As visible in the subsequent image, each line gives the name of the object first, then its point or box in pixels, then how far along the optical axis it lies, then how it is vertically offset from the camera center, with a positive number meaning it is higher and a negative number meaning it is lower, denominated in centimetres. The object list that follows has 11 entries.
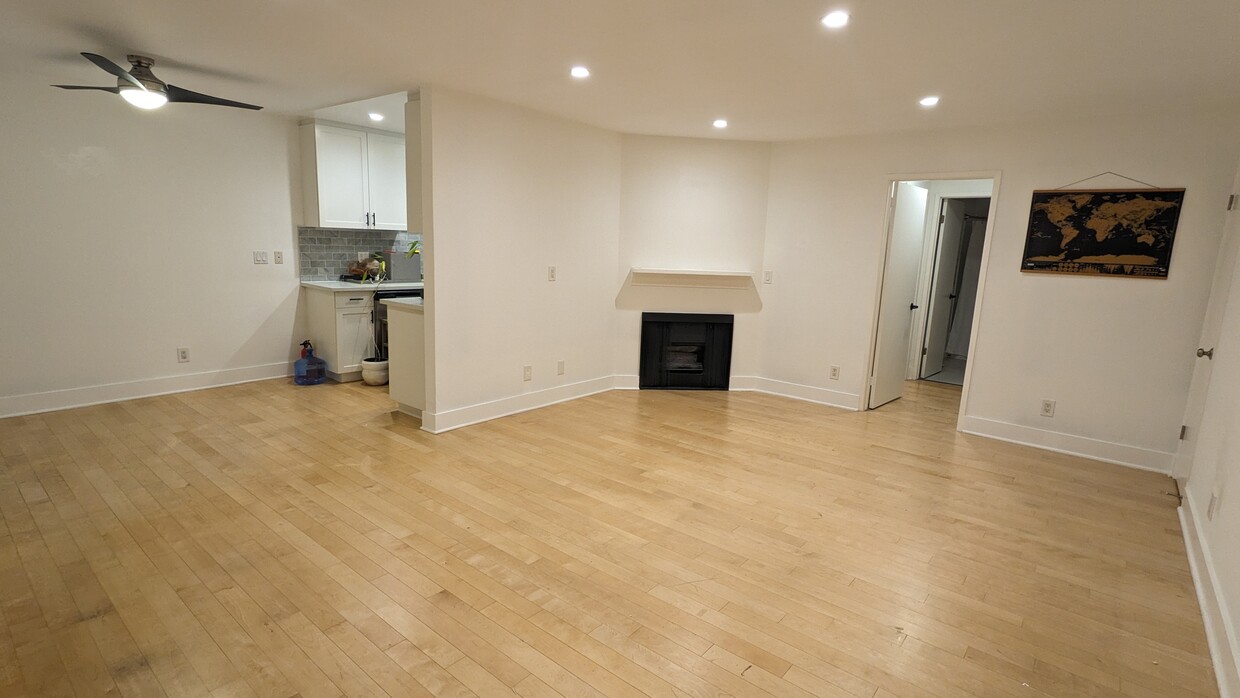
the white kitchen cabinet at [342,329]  542 -76
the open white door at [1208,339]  342 -32
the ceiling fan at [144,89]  307 +87
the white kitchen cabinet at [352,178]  543 +71
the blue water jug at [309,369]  545 -114
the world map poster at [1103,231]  384 +36
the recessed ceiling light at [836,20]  239 +106
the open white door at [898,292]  509 -16
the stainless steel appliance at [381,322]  567 -69
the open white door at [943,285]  648 -10
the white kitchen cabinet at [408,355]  429 -78
